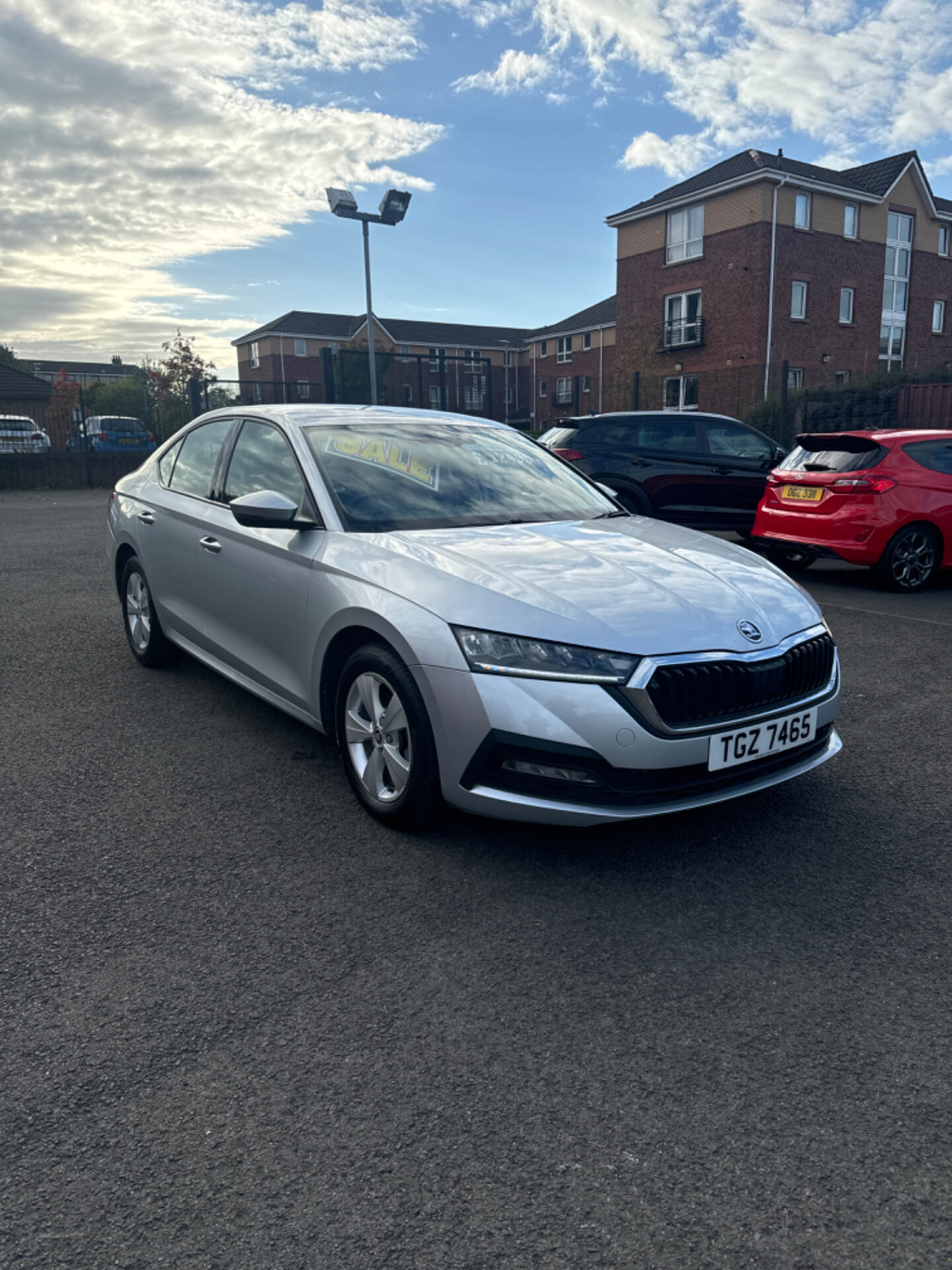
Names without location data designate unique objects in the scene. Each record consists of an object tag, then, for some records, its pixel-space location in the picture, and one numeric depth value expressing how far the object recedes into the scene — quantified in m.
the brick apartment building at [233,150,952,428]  35.38
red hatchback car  8.52
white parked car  22.39
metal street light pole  18.67
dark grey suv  11.02
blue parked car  23.23
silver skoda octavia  3.00
